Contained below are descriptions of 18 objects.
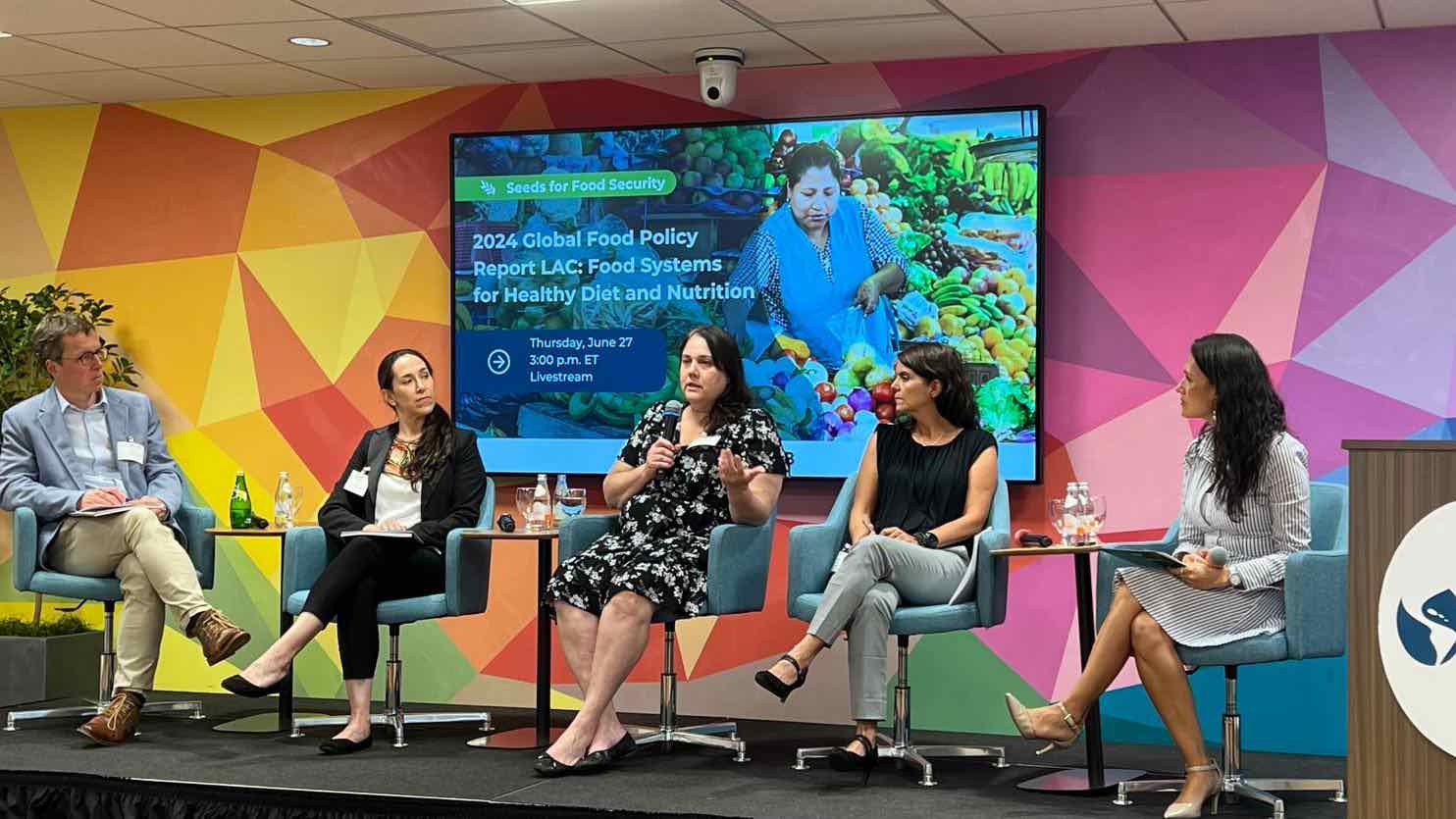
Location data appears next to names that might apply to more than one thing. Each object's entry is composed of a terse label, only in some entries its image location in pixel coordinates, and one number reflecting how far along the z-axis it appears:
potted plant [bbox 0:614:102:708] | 6.46
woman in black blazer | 5.33
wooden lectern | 2.84
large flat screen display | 5.92
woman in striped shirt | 4.41
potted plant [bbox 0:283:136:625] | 6.83
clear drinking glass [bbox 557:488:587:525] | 5.54
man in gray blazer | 5.58
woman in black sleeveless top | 4.81
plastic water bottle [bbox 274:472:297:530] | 5.76
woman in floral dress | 5.01
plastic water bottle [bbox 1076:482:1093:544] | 4.65
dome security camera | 6.02
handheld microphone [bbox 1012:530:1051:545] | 4.69
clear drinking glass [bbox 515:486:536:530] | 5.45
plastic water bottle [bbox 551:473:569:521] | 5.55
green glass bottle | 5.89
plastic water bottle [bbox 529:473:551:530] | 5.50
